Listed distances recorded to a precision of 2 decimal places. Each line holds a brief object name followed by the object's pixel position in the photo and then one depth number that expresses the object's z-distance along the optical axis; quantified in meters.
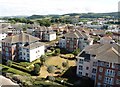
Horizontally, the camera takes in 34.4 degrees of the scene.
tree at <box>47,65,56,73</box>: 44.88
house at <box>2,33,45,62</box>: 55.06
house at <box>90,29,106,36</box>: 98.56
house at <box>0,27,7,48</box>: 80.16
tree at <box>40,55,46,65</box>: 51.71
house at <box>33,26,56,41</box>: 82.75
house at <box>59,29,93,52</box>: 63.88
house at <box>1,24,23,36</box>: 88.90
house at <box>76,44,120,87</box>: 36.78
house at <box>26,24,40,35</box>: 89.05
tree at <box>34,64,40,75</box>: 46.22
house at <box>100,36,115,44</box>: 71.91
